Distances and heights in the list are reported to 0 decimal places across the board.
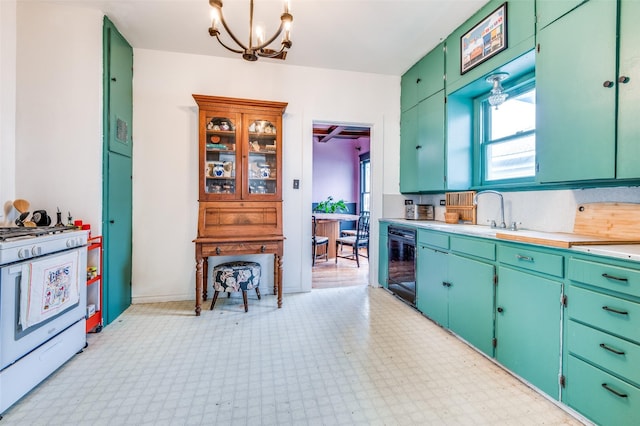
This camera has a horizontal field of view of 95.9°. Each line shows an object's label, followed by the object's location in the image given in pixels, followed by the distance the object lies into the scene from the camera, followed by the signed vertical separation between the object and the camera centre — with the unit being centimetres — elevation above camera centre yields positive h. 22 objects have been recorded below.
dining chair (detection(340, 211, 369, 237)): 606 -47
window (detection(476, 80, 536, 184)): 253 +71
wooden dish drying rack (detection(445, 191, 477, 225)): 298 +8
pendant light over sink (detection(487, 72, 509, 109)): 248 +107
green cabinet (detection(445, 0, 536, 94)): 208 +138
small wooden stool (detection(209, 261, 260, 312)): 290 -69
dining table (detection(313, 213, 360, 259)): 552 -36
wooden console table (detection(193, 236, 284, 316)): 288 -39
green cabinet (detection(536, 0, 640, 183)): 154 +70
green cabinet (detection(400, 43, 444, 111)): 309 +156
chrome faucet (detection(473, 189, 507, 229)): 254 +5
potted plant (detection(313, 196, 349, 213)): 631 +9
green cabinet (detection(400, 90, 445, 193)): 312 +77
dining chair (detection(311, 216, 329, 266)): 495 -62
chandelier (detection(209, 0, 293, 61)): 163 +107
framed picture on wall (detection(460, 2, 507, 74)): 227 +147
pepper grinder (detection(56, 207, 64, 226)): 223 -7
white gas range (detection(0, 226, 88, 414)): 156 -58
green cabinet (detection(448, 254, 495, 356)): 209 -69
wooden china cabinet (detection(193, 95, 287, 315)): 307 +39
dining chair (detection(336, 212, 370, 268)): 496 -48
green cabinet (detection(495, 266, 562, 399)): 163 -70
